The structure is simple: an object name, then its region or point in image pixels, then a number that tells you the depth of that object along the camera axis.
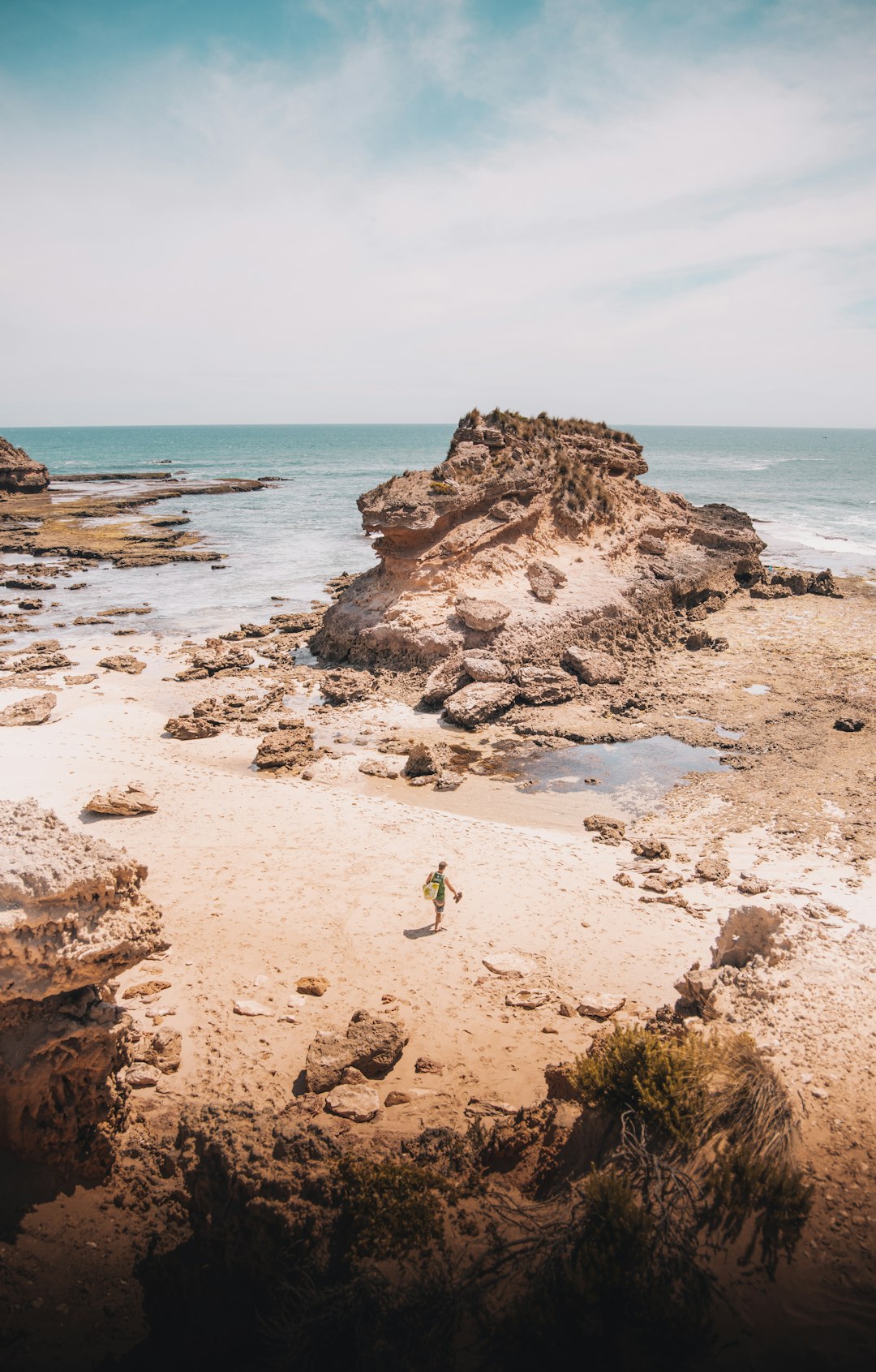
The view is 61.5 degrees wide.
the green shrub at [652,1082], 5.48
